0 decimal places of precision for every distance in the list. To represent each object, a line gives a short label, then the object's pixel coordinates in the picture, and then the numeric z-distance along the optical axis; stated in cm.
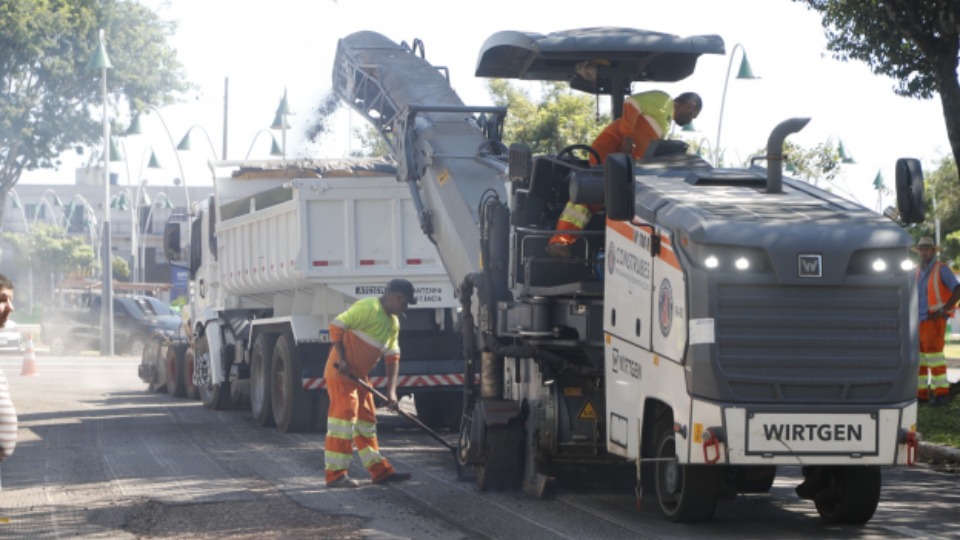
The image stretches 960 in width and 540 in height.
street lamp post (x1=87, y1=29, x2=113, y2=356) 3781
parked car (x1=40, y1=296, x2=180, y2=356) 4006
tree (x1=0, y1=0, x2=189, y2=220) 4728
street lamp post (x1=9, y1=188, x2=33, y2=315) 7444
